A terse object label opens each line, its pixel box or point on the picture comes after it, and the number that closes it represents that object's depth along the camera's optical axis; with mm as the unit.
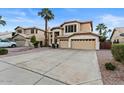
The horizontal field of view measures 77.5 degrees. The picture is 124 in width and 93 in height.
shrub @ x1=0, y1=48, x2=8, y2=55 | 8582
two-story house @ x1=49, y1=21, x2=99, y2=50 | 13429
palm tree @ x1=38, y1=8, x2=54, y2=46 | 17790
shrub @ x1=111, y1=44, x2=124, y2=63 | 4722
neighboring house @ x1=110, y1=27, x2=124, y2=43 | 16932
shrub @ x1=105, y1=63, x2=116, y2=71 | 4166
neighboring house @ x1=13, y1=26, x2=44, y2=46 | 17963
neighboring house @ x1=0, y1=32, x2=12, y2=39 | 21250
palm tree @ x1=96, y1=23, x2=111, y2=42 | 30880
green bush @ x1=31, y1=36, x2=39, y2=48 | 16163
